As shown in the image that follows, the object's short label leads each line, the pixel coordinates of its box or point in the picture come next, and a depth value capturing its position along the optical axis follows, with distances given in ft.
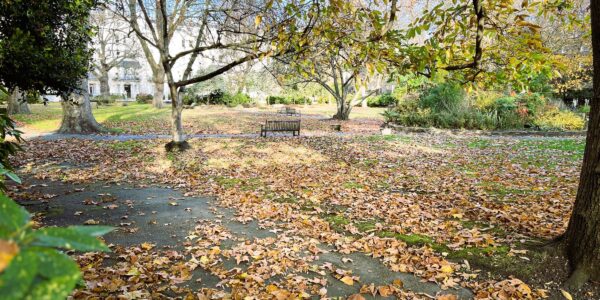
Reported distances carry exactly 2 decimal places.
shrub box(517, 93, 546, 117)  67.05
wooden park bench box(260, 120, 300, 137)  60.29
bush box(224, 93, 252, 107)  142.00
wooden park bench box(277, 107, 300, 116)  114.62
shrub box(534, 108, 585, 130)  64.28
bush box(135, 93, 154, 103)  150.71
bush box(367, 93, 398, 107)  157.79
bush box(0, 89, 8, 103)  87.06
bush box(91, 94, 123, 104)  139.54
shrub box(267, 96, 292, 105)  172.96
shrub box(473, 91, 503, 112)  69.46
